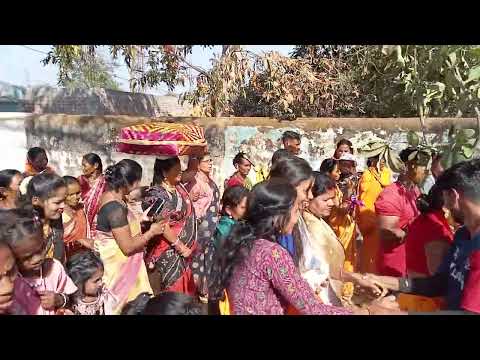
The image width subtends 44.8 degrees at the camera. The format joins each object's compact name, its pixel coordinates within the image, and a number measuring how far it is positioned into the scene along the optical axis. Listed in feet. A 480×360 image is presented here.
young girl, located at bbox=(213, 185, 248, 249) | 11.40
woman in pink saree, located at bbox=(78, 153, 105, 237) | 12.28
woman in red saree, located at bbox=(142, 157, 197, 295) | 12.78
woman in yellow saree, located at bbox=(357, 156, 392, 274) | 13.56
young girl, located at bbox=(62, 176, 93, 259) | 12.35
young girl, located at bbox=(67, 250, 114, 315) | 11.42
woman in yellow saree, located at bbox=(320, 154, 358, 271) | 13.64
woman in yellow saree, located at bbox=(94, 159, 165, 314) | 11.60
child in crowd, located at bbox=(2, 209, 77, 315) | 10.25
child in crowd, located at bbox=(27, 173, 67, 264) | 11.68
